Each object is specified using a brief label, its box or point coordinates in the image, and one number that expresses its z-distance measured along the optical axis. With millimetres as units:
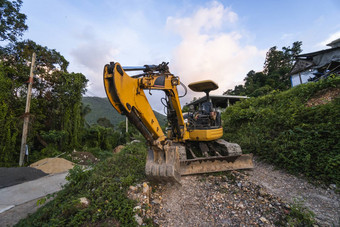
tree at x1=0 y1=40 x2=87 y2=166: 9922
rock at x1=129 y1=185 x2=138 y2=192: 2915
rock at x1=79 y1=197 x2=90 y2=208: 2529
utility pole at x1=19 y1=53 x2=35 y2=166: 9445
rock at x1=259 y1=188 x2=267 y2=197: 2896
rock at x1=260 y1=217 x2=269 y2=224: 2277
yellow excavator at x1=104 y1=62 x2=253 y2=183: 2223
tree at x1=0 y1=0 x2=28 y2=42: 10906
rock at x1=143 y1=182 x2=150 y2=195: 2843
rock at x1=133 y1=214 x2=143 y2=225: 2253
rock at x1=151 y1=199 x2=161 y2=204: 2789
